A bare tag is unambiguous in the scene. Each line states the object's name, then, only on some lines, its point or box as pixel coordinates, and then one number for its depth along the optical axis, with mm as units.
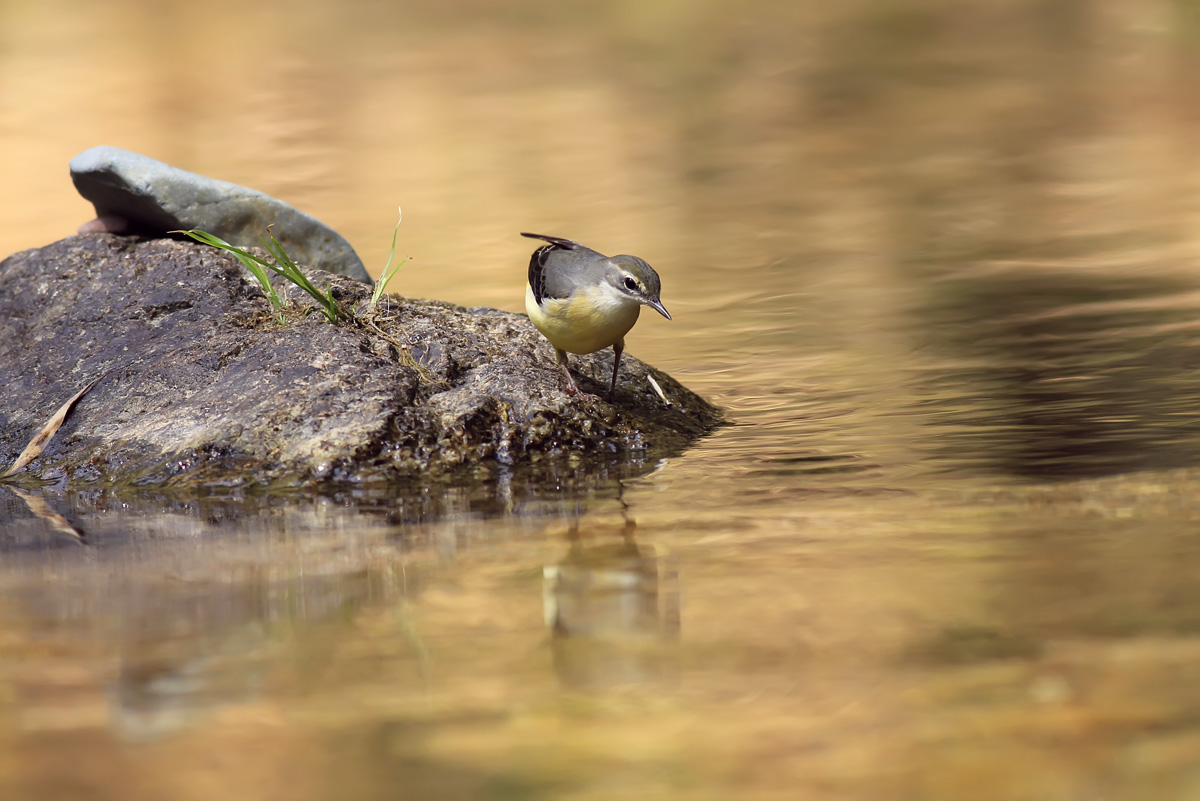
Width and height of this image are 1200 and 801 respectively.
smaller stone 12617
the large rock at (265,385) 10570
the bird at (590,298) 10664
